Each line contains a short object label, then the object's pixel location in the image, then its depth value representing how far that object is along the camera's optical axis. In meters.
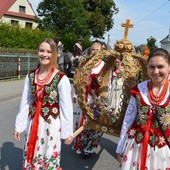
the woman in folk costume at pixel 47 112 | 2.12
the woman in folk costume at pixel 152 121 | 1.76
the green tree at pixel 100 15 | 26.65
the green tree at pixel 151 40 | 21.58
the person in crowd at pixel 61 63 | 8.33
